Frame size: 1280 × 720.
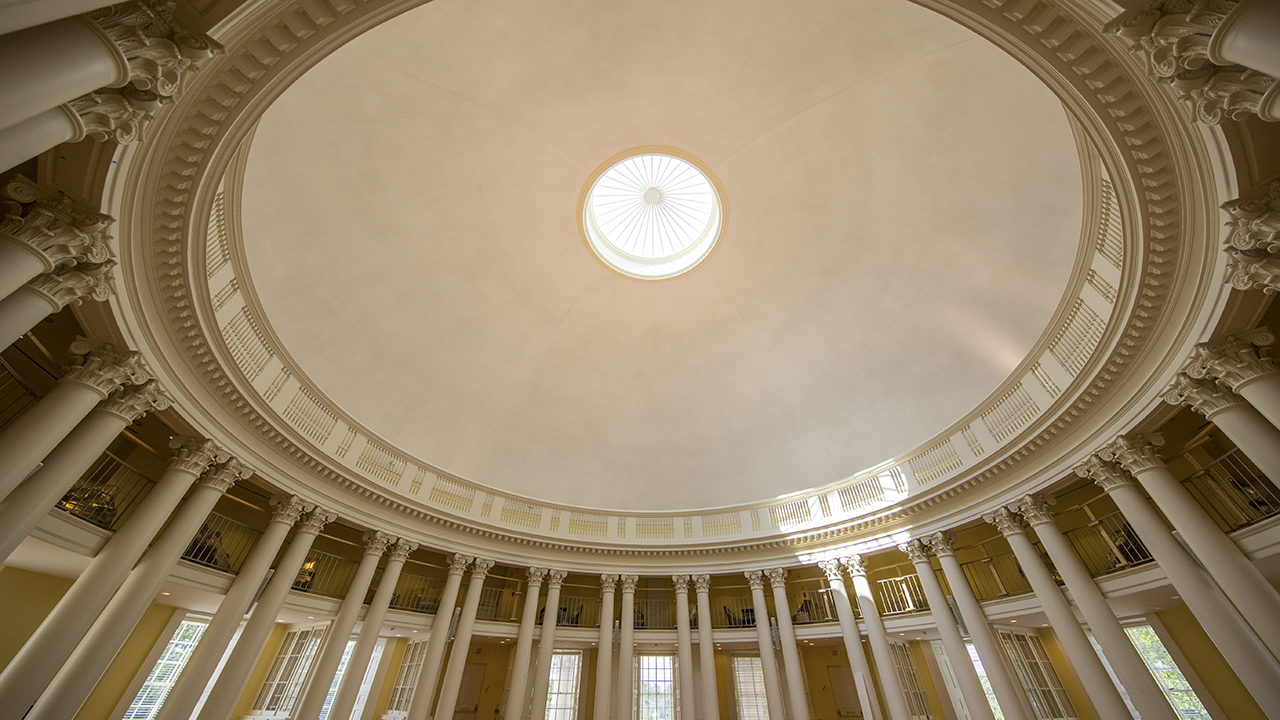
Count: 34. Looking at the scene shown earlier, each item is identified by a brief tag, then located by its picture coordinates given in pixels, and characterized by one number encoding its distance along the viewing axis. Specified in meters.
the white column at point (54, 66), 3.87
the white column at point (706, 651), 17.59
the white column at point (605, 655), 17.39
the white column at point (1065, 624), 11.11
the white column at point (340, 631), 13.56
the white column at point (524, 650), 16.83
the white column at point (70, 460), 7.85
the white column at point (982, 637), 13.02
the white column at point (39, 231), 6.09
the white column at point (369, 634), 14.05
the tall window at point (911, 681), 17.89
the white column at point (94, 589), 8.49
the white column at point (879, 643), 15.42
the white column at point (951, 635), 13.65
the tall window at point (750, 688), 20.44
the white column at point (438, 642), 15.88
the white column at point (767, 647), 17.08
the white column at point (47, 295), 6.52
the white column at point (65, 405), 7.45
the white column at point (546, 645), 16.83
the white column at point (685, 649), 17.66
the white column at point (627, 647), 18.19
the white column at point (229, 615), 11.22
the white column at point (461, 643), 15.84
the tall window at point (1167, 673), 13.33
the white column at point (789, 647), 16.64
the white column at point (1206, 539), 8.83
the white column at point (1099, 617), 10.59
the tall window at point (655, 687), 20.09
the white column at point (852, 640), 16.34
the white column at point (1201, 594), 8.93
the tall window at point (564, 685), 20.19
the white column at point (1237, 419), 8.42
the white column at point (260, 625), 11.80
